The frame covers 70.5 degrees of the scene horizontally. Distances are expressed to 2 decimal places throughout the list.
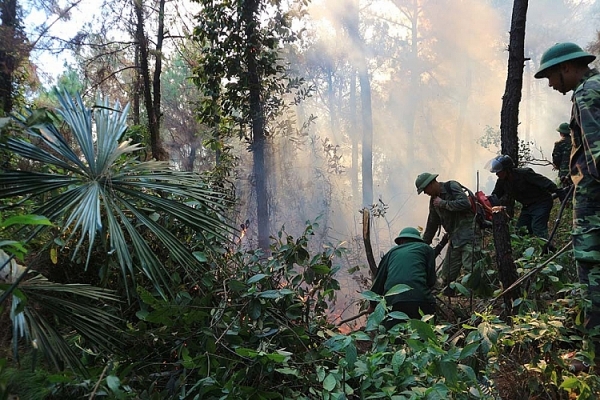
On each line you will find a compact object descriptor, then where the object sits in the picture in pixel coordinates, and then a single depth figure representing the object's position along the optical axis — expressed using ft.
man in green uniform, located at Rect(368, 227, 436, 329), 10.94
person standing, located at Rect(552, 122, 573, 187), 18.84
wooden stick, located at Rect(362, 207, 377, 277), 16.14
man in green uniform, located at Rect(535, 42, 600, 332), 7.41
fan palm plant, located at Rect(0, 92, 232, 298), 5.74
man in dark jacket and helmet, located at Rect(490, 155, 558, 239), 17.93
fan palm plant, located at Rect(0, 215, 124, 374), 4.89
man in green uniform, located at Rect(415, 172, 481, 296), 15.46
